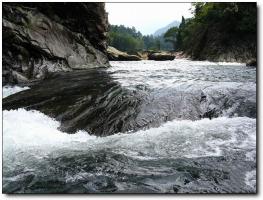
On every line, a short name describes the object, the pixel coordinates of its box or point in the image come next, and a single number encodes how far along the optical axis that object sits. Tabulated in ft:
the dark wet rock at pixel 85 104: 18.22
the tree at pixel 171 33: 187.75
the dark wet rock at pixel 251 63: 41.03
